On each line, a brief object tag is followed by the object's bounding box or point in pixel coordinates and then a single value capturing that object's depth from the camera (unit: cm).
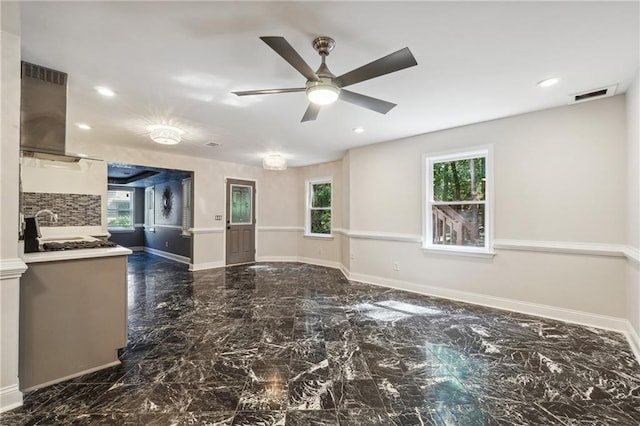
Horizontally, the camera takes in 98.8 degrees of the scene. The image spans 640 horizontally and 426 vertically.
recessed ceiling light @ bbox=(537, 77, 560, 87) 264
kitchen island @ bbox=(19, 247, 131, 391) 194
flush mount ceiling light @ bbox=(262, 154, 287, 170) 515
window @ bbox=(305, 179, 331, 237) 689
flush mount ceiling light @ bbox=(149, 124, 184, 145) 371
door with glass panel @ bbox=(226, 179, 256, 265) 682
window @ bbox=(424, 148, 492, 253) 392
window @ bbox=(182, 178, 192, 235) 695
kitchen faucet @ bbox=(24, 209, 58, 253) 223
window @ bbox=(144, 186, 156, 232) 884
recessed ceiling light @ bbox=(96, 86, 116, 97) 281
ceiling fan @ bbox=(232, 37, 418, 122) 170
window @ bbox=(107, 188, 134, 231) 888
